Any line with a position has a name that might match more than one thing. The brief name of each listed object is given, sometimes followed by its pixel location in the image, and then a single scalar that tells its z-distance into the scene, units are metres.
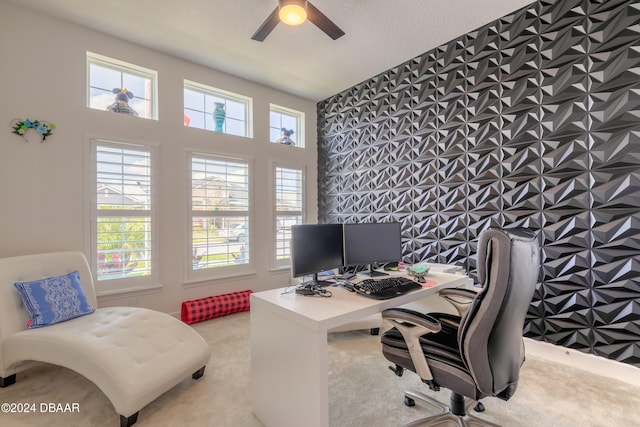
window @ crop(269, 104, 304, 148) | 4.39
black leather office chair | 1.22
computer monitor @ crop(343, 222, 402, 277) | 2.23
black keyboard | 1.73
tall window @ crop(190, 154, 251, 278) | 3.54
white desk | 1.34
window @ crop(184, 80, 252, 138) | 3.61
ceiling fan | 2.10
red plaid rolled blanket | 3.27
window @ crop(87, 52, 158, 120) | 3.00
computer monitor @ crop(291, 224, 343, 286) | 1.90
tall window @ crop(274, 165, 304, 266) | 4.29
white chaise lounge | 1.67
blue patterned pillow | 2.10
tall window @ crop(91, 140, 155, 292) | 2.90
